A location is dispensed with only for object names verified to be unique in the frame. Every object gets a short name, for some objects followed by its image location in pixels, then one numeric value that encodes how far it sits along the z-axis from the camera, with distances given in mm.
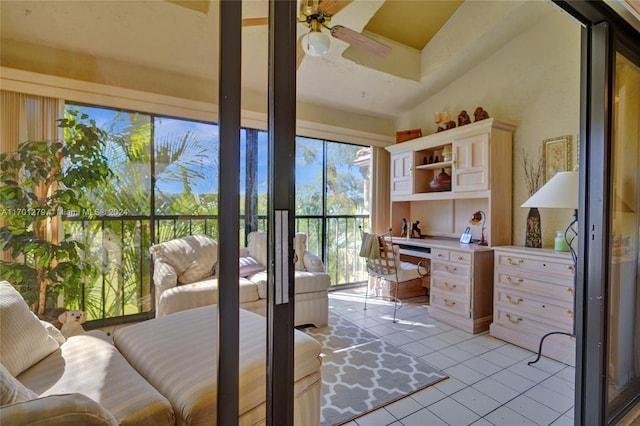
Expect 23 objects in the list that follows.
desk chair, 3412
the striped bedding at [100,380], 716
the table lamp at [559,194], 2166
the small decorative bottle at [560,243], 2712
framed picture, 2859
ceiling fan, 2051
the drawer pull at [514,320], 2723
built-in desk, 3021
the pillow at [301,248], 3219
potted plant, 655
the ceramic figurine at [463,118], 3492
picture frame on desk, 3467
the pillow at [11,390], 547
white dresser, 2426
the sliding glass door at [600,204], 1454
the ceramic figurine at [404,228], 4422
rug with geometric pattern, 1860
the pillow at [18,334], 618
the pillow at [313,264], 3275
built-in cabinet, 3176
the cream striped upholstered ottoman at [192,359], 710
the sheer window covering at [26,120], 667
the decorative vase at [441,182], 3748
